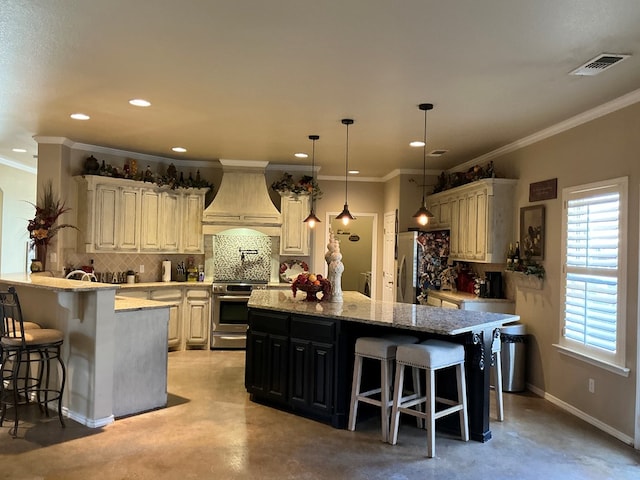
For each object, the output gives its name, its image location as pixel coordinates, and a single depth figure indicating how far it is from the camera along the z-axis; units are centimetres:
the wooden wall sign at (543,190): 491
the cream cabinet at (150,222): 683
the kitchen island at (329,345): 381
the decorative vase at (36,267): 579
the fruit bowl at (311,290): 482
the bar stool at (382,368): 377
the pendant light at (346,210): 484
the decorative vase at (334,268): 484
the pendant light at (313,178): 575
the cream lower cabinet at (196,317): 698
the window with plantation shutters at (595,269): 399
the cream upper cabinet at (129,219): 661
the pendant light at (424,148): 429
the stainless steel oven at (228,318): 694
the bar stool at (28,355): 376
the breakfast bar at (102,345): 399
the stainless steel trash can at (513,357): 521
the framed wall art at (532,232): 509
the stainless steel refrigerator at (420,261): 706
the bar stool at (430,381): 347
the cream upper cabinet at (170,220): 704
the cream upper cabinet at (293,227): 748
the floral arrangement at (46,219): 588
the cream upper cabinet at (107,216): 636
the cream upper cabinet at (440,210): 687
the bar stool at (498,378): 425
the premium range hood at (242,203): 720
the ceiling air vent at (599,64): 311
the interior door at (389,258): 809
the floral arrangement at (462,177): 585
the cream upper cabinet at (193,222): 724
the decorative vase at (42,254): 602
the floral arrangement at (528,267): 505
